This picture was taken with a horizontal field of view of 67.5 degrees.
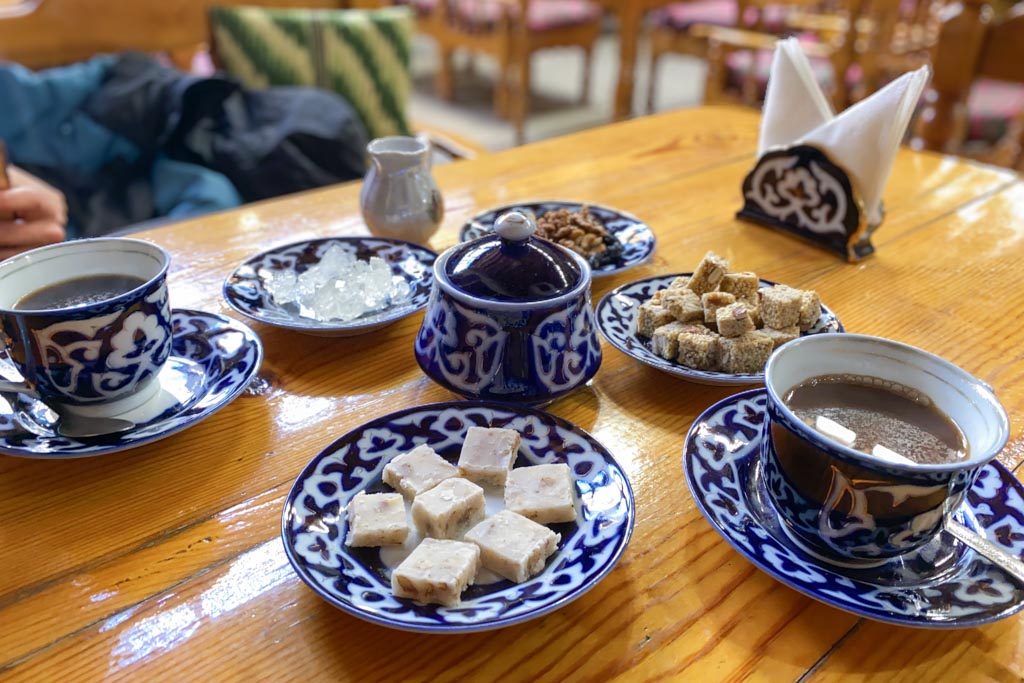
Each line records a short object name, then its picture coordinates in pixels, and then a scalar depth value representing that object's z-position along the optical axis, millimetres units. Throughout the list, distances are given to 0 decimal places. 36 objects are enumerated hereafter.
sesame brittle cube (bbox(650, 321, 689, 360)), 817
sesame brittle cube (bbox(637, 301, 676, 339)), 857
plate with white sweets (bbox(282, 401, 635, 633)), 515
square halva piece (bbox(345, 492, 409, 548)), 561
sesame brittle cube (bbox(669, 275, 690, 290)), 906
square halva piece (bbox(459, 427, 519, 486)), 625
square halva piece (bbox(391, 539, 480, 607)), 511
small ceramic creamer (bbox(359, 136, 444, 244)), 1080
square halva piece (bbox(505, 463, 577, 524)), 583
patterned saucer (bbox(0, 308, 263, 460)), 673
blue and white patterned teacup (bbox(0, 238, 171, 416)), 660
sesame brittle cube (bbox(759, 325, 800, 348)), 813
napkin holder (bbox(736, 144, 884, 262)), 1125
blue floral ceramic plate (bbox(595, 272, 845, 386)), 786
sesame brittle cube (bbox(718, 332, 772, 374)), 798
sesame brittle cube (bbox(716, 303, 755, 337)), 801
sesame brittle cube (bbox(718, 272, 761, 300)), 870
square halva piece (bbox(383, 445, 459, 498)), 609
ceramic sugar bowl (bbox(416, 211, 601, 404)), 695
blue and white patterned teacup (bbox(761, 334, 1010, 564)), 521
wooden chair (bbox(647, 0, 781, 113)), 3830
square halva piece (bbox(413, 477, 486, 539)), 572
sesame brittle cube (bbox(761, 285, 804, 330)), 849
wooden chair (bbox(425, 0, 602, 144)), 4051
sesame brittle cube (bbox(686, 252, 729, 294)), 878
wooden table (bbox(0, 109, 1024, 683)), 518
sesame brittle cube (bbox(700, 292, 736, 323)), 841
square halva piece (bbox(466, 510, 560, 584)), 535
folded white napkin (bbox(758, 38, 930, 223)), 1083
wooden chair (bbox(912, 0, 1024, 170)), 1845
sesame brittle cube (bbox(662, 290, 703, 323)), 850
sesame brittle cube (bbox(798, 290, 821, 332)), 867
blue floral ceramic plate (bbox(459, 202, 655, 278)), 1033
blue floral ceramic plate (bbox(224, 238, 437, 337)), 859
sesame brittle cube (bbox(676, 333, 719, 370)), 801
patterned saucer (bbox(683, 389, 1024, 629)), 528
